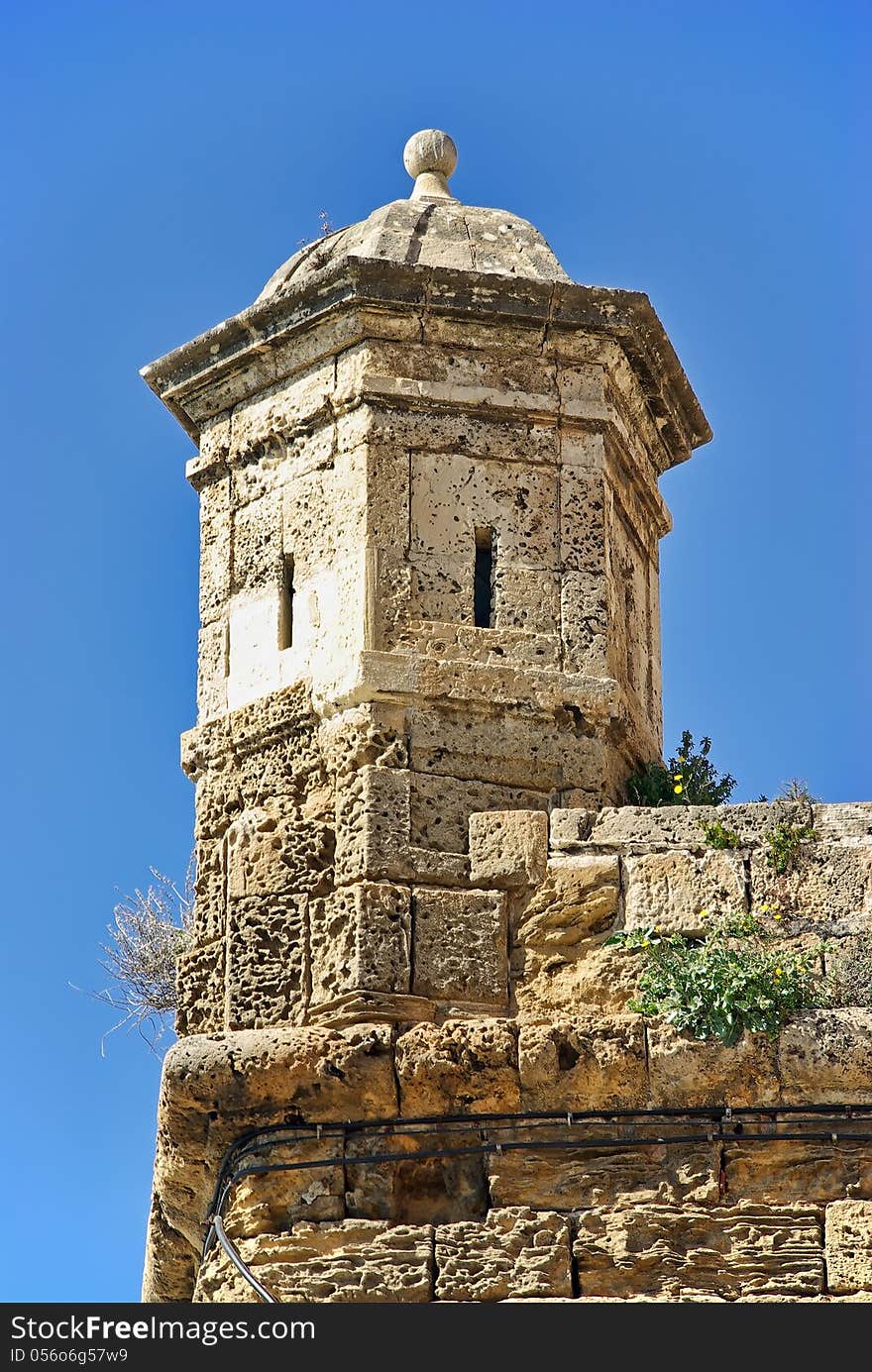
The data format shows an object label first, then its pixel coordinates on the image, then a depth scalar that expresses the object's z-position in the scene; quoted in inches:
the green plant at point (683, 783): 408.8
